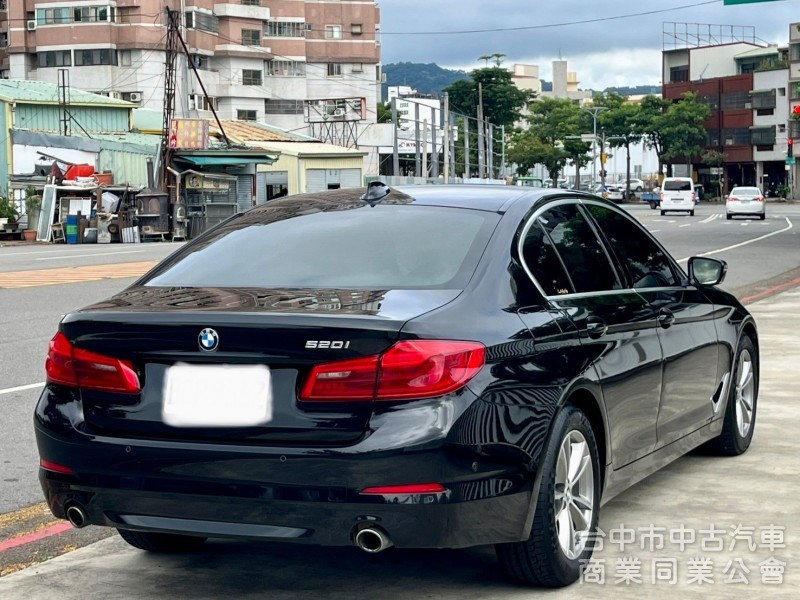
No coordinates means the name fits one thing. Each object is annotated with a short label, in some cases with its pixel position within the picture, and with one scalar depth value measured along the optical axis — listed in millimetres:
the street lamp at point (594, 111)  112938
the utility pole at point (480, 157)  80875
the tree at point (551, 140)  118938
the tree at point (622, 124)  113062
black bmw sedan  4102
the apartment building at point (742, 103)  114875
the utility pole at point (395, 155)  60394
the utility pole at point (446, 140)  68062
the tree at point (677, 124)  110500
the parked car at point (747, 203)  55625
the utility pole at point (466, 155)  76975
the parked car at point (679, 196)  61719
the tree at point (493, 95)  121312
